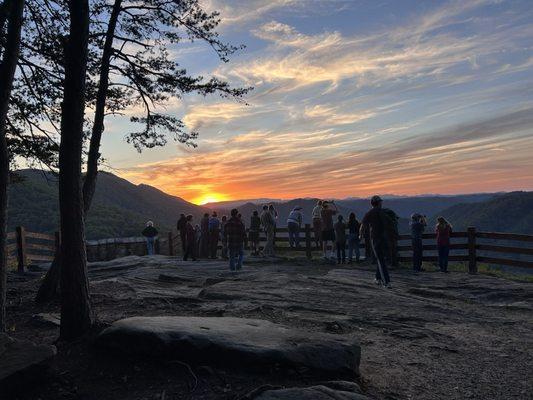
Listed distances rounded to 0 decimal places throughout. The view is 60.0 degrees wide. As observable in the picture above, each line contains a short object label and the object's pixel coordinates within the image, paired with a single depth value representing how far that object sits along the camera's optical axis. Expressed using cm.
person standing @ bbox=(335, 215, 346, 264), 1801
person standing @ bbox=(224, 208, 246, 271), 1511
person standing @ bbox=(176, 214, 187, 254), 2023
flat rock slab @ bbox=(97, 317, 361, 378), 518
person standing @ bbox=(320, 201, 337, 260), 1855
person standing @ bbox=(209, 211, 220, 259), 2148
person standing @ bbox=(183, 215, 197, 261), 2006
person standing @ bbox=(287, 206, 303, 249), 2061
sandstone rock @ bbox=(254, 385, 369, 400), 430
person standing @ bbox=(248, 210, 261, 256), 2170
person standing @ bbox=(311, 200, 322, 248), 2041
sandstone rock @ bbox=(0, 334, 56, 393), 473
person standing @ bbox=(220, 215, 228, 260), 2105
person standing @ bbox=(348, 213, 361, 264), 1763
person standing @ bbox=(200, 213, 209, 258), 2176
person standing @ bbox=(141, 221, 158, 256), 2322
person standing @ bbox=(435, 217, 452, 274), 1560
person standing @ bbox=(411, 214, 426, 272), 1623
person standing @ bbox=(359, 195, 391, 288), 1215
